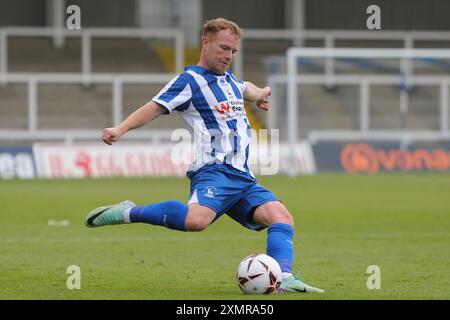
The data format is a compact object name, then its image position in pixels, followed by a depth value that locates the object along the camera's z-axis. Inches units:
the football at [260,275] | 353.4
